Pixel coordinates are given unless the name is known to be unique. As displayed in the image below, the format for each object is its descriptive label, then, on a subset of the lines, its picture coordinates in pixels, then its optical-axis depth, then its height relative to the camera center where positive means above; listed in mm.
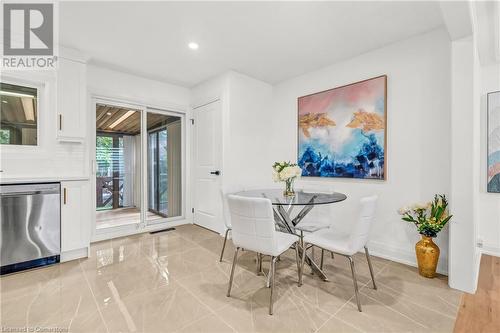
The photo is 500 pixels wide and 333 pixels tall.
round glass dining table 2091 -322
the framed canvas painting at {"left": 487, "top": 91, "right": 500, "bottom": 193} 2814 +319
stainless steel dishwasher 2367 -654
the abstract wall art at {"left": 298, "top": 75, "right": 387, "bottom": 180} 2816 +474
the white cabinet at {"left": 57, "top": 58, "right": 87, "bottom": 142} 2689 +774
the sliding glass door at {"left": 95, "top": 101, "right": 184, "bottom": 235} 3650 -9
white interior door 3828 +10
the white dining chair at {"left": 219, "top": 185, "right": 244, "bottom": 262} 2800 -357
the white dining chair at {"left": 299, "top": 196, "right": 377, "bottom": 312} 1773 -623
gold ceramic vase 2240 -888
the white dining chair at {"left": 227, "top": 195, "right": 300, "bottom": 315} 1688 -466
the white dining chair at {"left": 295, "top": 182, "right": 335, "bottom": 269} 2681 -689
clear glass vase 2584 -258
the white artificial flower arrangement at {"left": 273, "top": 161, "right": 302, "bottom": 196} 2543 -91
